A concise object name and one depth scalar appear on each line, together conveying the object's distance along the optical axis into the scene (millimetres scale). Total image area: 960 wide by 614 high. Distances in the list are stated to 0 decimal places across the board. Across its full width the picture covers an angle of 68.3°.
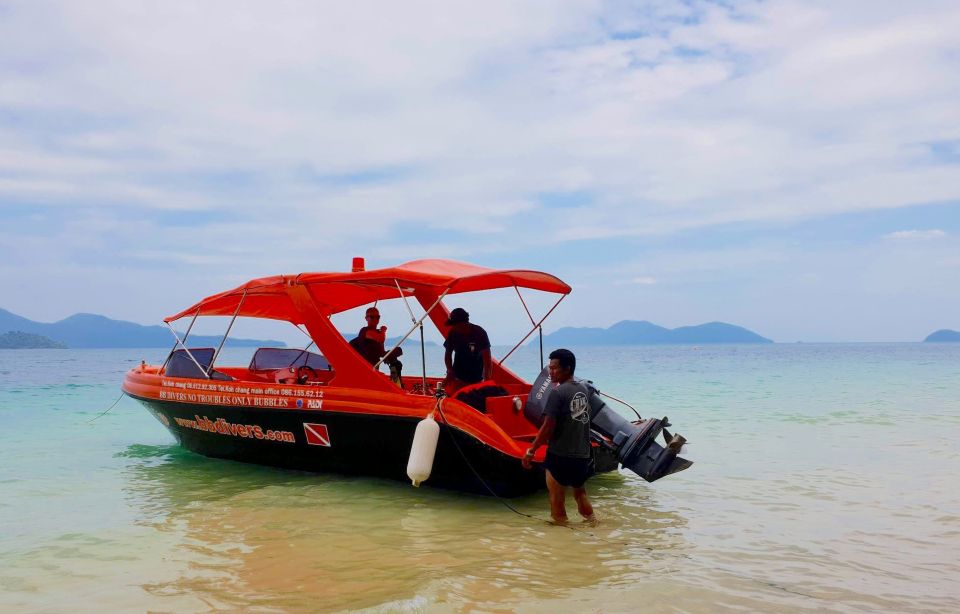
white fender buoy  6711
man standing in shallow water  5918
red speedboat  6863
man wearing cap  8047
